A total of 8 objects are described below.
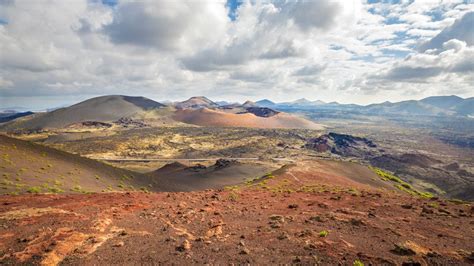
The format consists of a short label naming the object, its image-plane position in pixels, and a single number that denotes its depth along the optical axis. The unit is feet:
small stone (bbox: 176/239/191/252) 34.78
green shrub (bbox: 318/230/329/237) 40.04
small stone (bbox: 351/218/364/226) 45.84
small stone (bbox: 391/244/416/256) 34.45
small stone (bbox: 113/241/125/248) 35.35
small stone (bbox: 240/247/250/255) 33.98
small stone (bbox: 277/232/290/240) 38.99
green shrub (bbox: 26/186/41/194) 65.21
